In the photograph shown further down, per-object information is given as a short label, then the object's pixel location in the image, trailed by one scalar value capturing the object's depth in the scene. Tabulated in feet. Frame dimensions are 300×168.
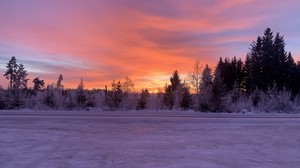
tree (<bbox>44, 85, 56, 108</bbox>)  60.48
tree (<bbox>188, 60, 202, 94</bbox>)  87.07
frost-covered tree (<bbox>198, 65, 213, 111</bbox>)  59.79
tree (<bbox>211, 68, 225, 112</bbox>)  59.50
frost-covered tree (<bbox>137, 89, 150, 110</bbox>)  63.46
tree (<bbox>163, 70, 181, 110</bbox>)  66.05
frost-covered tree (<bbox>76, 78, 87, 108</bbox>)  60.32
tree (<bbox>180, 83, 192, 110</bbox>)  65.30
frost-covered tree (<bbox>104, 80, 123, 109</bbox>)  61.51
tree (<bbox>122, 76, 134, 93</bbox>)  66.34
